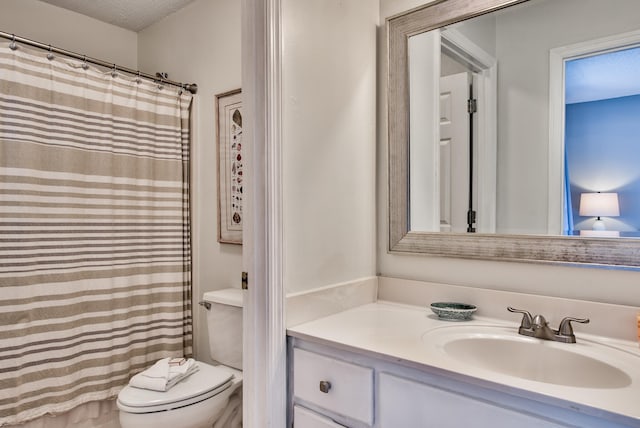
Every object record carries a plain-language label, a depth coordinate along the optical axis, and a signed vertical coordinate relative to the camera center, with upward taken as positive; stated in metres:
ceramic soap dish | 1.30 -0.34
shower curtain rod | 1.77 +0.73
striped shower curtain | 1.77 -0.11
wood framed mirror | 1.15 -0.09
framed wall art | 2.15 +0.23
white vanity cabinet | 0.82 -0.45
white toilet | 1.60 -0.77
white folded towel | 1.70 -0.72
